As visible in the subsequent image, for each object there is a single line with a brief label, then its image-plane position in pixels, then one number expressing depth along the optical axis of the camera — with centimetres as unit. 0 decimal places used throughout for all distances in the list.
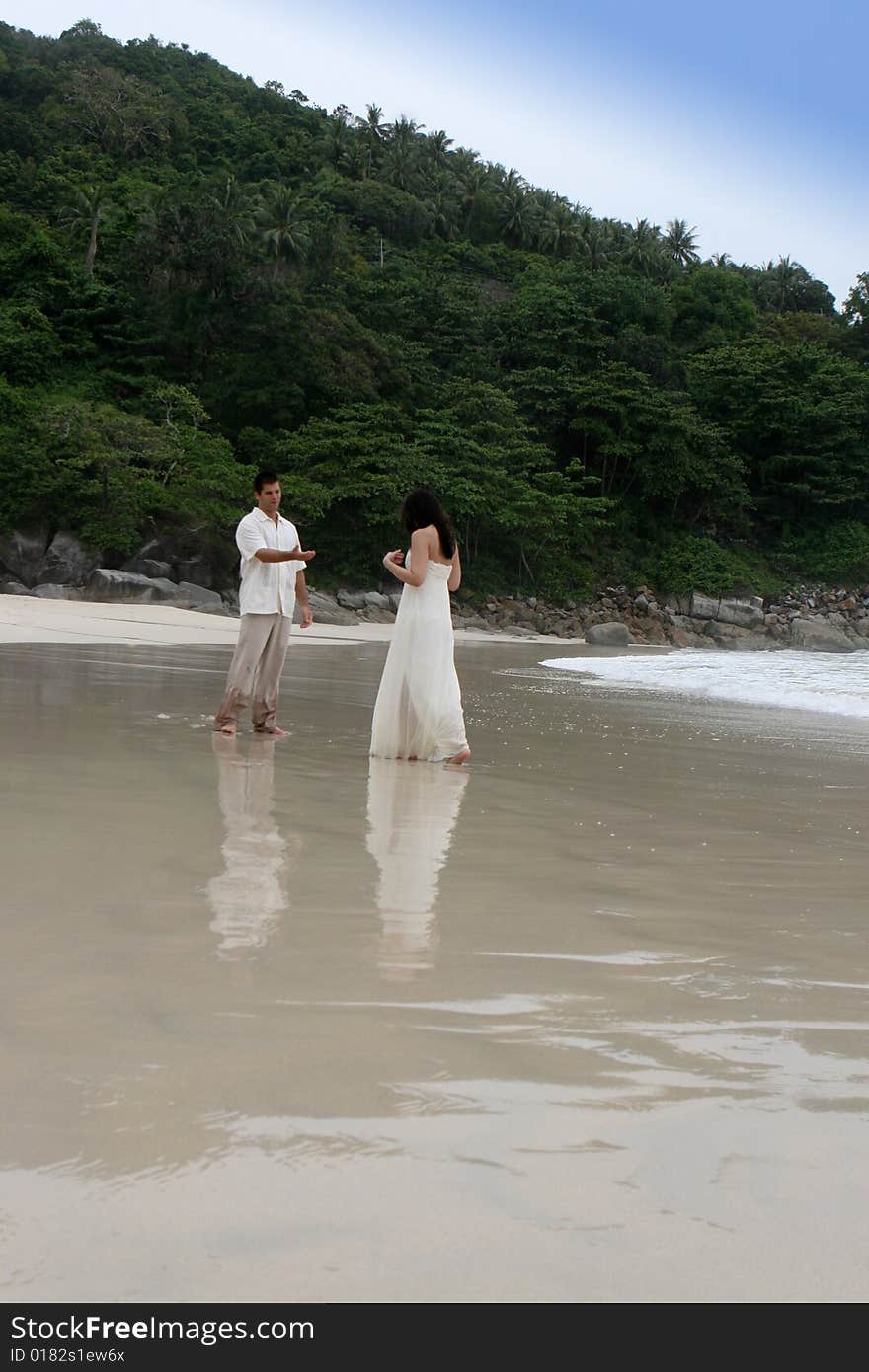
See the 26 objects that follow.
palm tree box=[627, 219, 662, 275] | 6425
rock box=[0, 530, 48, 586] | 3123
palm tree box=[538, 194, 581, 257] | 6706
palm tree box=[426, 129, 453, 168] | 7744
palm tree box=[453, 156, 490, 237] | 6969
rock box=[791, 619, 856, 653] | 3741
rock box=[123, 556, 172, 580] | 3127
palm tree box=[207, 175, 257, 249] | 3966
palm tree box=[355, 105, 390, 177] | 7679
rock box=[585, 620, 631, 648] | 3262
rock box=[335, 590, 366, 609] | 3478
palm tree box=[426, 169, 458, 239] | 6531
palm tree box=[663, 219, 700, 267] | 7575
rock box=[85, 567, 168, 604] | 2761
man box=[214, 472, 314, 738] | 724
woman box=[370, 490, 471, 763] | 634
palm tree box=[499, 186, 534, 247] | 6900
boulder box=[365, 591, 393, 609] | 3472
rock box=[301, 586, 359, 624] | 3108
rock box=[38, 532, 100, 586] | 3072
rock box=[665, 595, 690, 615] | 4222
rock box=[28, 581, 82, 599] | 2816
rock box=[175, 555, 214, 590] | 3216
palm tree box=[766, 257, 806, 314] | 7200
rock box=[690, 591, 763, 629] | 4097
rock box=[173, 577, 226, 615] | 2847
